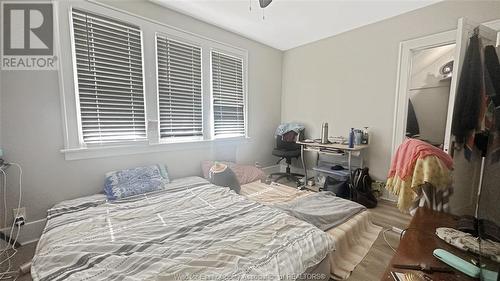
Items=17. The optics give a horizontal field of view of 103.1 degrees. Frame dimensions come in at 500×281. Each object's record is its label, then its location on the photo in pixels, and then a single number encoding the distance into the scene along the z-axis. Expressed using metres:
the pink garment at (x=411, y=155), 1.42
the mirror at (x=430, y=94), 3.36
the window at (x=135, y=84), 2.05
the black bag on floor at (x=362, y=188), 2.76
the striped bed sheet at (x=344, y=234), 1.50
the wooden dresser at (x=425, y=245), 0.81
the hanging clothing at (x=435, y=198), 1.47
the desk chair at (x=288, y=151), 3.73
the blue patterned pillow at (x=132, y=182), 2.05
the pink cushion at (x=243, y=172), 2.85
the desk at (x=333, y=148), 2.88
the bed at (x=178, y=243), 1.02
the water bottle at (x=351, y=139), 2.95
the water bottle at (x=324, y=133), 3.25
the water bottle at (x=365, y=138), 3.05
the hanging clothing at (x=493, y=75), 1.67
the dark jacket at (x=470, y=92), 1.69
